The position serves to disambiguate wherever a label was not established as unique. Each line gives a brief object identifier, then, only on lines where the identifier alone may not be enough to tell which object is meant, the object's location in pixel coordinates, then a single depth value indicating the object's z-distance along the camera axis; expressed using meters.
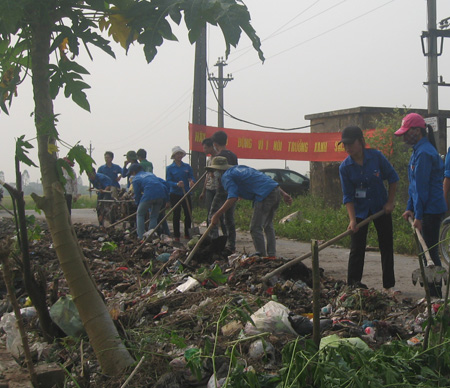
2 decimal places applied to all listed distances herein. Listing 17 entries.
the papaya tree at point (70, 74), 2.95
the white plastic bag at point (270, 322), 3.66
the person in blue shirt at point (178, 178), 11.29
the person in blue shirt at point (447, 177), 5.85
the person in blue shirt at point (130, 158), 12.81
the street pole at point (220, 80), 40.42
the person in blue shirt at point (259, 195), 7.52
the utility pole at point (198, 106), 16.75
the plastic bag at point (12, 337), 3.75
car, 23.02
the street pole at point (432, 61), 13.55
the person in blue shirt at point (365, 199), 5.77
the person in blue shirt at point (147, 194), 10.46
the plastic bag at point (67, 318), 3.76
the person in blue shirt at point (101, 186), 13.89
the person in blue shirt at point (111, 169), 14.52
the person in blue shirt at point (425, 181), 5.48
